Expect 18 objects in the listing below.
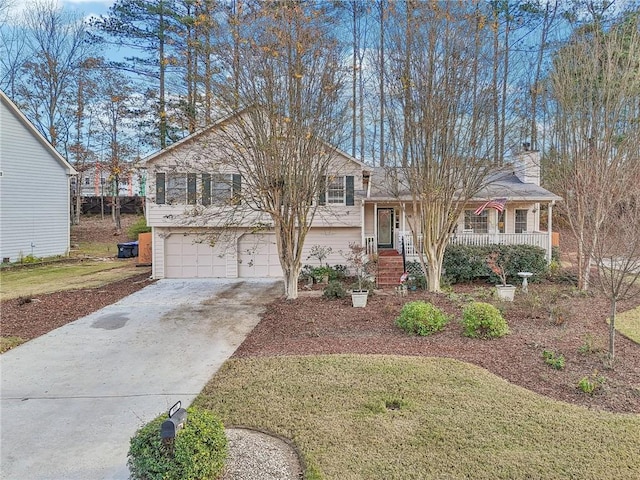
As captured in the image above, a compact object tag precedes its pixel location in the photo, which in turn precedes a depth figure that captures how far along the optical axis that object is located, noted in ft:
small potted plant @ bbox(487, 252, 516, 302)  34.42
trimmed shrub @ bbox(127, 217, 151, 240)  71.59
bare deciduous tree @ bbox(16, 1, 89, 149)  83.87
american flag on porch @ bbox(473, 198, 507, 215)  42.37
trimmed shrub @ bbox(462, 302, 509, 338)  24.02
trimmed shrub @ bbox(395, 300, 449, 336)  25.22
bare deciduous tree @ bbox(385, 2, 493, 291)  34.83
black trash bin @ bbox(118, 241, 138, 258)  67.77
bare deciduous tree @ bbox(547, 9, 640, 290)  32.83
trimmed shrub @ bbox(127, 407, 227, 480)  10.04
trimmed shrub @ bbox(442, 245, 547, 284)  44.67
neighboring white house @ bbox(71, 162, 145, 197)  91.44
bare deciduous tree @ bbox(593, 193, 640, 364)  19.19
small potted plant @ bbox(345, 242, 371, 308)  33.14
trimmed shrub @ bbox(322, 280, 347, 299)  36.24
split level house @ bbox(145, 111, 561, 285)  48.01
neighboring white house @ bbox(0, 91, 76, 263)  59.36
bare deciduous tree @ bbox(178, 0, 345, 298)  32.58
